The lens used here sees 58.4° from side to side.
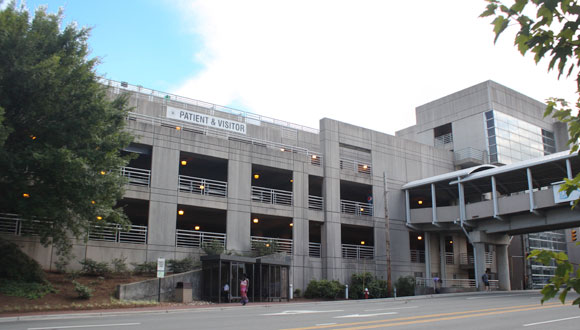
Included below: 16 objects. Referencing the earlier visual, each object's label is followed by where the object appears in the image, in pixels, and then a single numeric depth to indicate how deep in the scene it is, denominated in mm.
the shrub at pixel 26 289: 21062
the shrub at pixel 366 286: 38031
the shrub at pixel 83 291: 22453
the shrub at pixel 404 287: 40625
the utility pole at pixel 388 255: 37388
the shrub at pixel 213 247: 32156
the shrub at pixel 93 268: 27250
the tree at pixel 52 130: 21250
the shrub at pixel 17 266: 22922
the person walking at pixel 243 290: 25844
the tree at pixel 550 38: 3994
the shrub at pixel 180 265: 30266
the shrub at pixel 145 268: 29219
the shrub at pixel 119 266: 28219
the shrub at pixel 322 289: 35719
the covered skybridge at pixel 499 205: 35594
